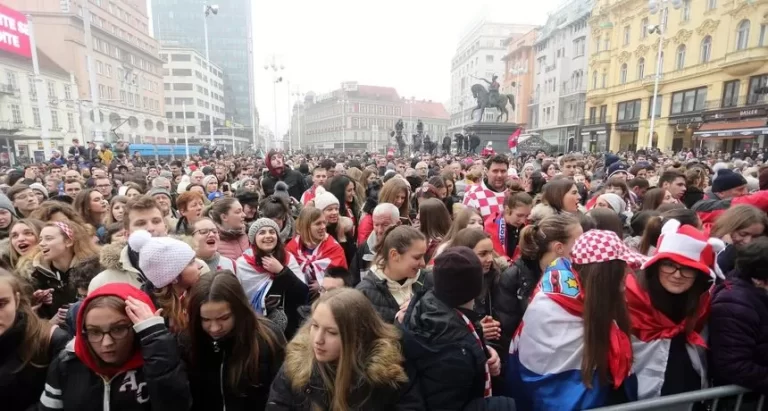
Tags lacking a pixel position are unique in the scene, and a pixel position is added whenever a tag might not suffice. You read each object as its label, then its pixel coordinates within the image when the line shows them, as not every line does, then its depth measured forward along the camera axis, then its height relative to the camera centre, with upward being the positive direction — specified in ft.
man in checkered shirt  17.71 -1.98
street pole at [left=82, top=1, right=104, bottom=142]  53.11 +8.75
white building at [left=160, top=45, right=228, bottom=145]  252.21 +33.86
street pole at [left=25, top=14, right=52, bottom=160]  70.45 +10.32
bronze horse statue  85.71 +10.09
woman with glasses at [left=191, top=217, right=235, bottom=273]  11.14 -2.71
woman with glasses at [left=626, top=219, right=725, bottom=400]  7.01 -2.95
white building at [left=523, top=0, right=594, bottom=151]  154.92 +30.67
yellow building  92.85 +19.94
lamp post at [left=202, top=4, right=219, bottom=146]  82.04 +28.51
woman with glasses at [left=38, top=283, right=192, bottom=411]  6.28 -3.46
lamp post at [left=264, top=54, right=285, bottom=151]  103.43 +20.24
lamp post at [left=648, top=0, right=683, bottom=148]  60.70 +22.68
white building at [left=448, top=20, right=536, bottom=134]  260.62 +60.75
